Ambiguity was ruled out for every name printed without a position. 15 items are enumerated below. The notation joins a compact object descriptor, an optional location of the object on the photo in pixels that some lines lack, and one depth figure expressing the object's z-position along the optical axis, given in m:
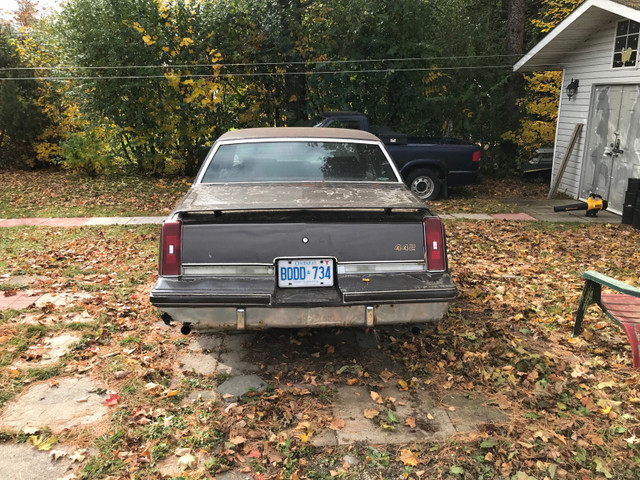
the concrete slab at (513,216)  10.21
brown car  3.76
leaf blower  10.17
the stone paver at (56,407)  3.49
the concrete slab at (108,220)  9.56
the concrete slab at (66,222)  9.37
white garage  10.27
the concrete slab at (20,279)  6.15
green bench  3.85
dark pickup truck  11.78
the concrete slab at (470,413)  3.52
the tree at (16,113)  15.09
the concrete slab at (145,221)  9.55
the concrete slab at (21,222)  9.38
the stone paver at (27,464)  2.99
